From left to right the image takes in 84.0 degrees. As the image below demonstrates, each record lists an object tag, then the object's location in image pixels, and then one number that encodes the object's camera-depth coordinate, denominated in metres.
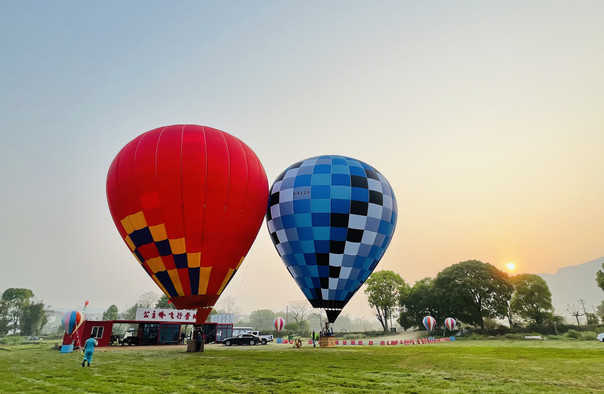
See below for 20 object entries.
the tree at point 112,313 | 99.88
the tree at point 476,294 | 49.69
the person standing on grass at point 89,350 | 13.94
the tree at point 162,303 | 78.94
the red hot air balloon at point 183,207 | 16.83
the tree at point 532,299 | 48.03
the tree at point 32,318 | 79.25
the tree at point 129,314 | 110.82
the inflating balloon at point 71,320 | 23.84
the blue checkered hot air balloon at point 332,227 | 21.91
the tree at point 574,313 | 51.83
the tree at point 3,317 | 78.25
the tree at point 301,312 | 92.53
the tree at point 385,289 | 58.41
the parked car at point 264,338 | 34.29
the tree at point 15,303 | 78.07
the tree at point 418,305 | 55.44
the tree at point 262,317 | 177.00
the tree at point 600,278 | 48.94
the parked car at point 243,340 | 31.71
